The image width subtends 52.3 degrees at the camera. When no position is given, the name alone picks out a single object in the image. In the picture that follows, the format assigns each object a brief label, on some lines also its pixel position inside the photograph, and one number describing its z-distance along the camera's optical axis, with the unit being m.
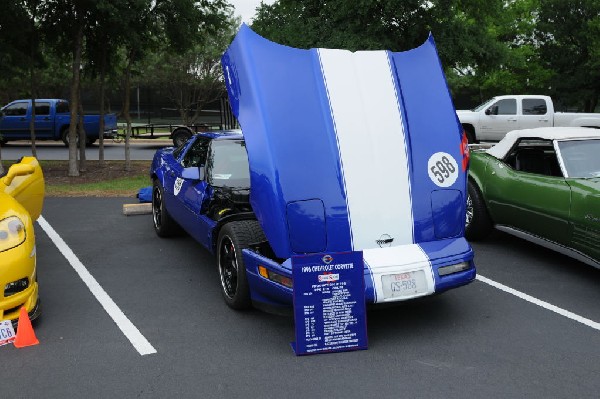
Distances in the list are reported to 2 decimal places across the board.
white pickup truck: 18.06
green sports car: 5.71
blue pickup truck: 22.06
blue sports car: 4.58
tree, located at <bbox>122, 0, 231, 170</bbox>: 13.00
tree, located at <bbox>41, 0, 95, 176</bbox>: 12.94
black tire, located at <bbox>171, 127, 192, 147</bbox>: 19.50
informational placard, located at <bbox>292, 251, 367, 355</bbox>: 4.31
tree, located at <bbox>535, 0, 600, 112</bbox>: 27.78
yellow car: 4.40
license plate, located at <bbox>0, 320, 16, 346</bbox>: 4.39
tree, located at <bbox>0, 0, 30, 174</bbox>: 11.99
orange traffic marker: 4.40
